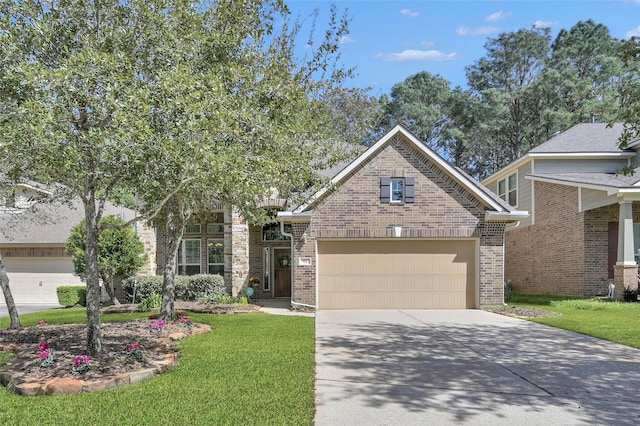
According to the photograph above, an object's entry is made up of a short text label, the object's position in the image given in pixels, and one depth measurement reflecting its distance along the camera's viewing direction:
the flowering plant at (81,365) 6.39
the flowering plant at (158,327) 9.74
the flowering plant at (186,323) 10.80
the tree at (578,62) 34.66
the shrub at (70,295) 18.98
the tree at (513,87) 36.47
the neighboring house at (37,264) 20.47
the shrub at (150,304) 15.16
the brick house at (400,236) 14.92
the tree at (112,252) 16.97
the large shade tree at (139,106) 5.79
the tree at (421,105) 40.56
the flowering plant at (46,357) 6.68
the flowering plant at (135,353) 7.02
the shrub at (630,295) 15.51
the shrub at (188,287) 17.42
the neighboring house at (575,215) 15.98
